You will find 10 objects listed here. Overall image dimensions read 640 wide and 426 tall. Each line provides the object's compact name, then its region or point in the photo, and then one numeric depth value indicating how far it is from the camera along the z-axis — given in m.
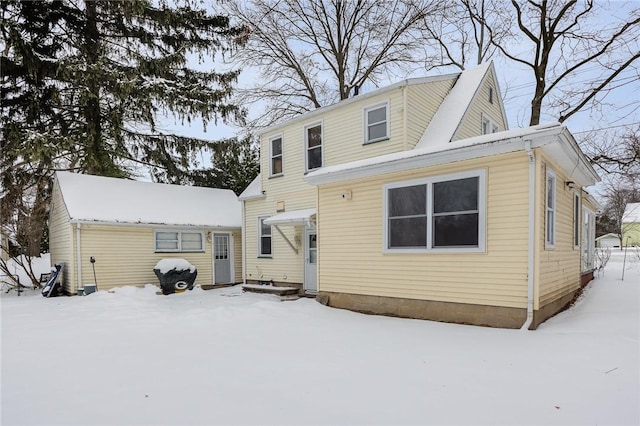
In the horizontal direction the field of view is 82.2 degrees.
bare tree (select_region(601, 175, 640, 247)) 31.77
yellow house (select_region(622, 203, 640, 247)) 35.84
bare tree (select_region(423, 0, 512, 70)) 17.81
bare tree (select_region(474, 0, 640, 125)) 14.89
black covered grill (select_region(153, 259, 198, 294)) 11.62
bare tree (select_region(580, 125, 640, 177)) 15.35
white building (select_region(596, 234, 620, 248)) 42.14
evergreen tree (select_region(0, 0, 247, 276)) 13.95
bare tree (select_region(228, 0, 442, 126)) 18.50
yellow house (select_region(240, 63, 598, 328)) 6.06
